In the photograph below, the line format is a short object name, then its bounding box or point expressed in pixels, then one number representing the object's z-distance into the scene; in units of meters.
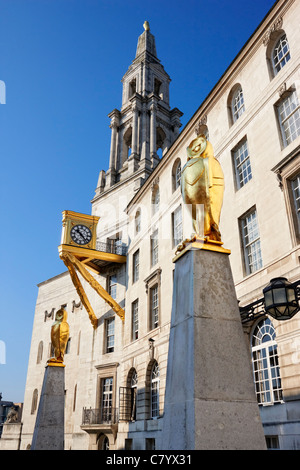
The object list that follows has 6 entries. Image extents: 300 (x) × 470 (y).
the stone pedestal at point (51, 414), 14.56
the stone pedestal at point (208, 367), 4.78
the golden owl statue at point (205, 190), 6.51
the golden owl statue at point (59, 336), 17.17
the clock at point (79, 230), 29.14
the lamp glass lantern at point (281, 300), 10.33
